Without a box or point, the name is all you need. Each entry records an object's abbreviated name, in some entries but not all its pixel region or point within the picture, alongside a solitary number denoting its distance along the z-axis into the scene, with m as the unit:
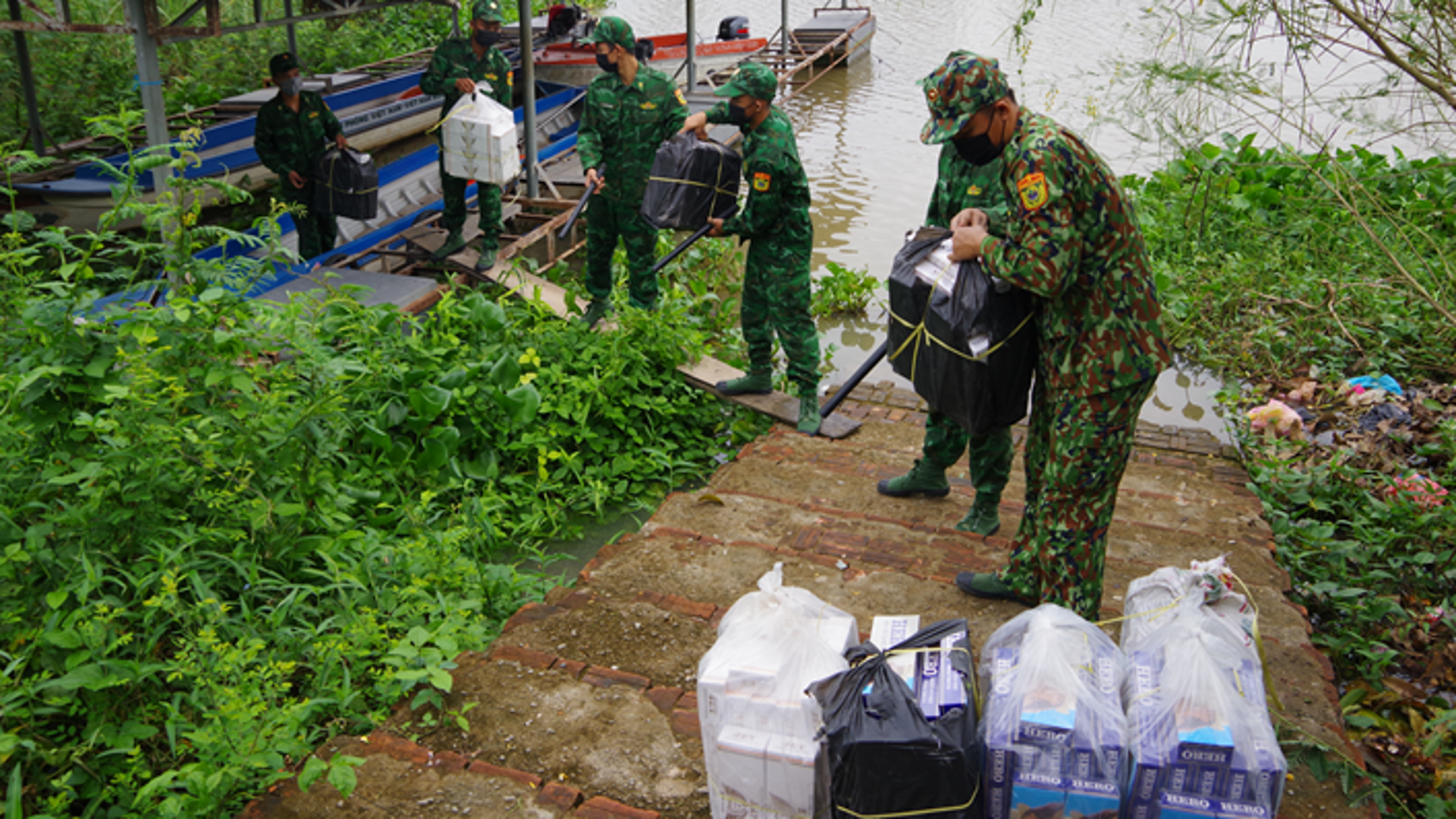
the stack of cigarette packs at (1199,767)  1.76
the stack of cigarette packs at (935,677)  1.94
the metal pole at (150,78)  4.73
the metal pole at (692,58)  11.73
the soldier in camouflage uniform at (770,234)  4.61
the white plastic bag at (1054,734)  1.81
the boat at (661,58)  11.80
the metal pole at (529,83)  7.40
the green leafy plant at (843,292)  7.85
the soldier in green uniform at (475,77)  6.62
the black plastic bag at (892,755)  1.80
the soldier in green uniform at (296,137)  6.70
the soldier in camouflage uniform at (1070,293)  2.59
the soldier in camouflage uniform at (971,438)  3.45
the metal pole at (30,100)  7.05
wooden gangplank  5.22
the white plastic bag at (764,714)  1.89
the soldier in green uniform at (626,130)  5.52
